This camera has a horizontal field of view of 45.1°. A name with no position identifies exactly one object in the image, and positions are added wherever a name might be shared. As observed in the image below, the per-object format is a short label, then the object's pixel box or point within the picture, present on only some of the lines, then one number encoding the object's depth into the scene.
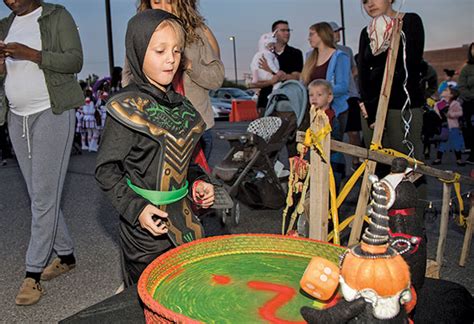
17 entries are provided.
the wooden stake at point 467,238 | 3.75
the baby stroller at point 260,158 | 5.21
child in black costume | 1.99
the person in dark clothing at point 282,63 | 6.68
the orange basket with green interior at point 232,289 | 1.38
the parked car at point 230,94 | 26.94
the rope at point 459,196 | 3.25
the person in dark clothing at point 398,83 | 3.44
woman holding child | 5.36
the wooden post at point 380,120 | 2.72
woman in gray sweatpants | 3.17
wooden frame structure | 2.66
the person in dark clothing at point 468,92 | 8.59
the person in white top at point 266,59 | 6.74
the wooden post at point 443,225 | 3.45
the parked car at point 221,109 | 23.30
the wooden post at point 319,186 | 2.65
